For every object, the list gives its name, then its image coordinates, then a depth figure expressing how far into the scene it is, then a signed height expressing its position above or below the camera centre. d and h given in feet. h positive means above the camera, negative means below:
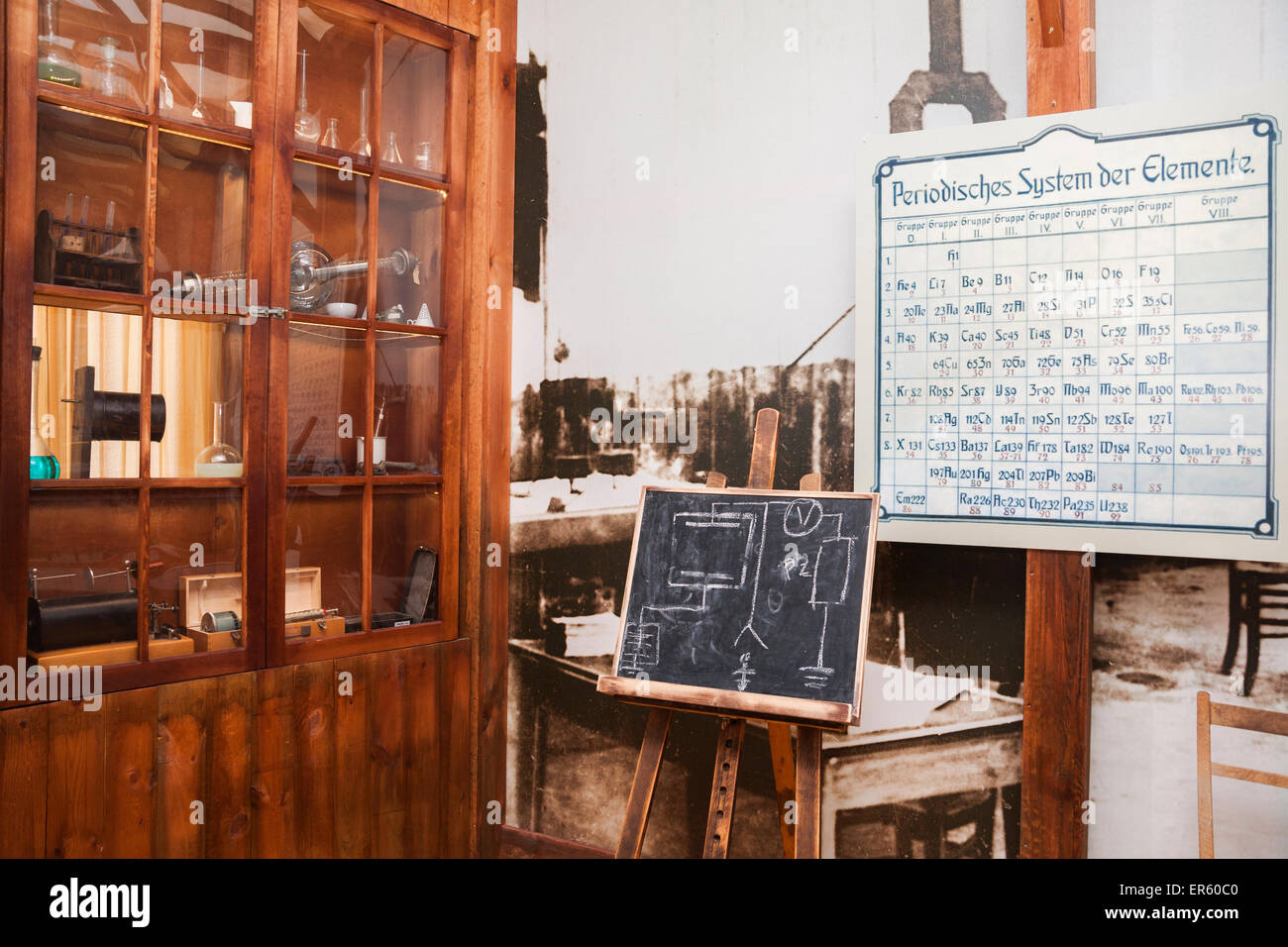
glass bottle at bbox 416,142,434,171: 9.16 +3.14
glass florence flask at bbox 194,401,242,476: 7.63 -0.01
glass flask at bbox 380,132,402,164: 8.82 +3.05
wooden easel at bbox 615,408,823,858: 6.07 -2.28
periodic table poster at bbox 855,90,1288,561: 6.16 +1.01
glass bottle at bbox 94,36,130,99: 6.99 +3.02
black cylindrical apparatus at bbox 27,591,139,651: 6.71 -1.28
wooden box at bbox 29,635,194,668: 6.69 -1.55
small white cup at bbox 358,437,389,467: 8.82 +0.06
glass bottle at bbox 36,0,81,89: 6.69 +3.03
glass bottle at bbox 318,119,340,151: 8.43 +3.07
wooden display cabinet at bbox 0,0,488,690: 6.82 +1.19
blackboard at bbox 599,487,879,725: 6.33 -1.08
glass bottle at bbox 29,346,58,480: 6.72 -0.02
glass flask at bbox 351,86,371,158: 8.64 +3.12
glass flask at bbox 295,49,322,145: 8.21 +3.12
